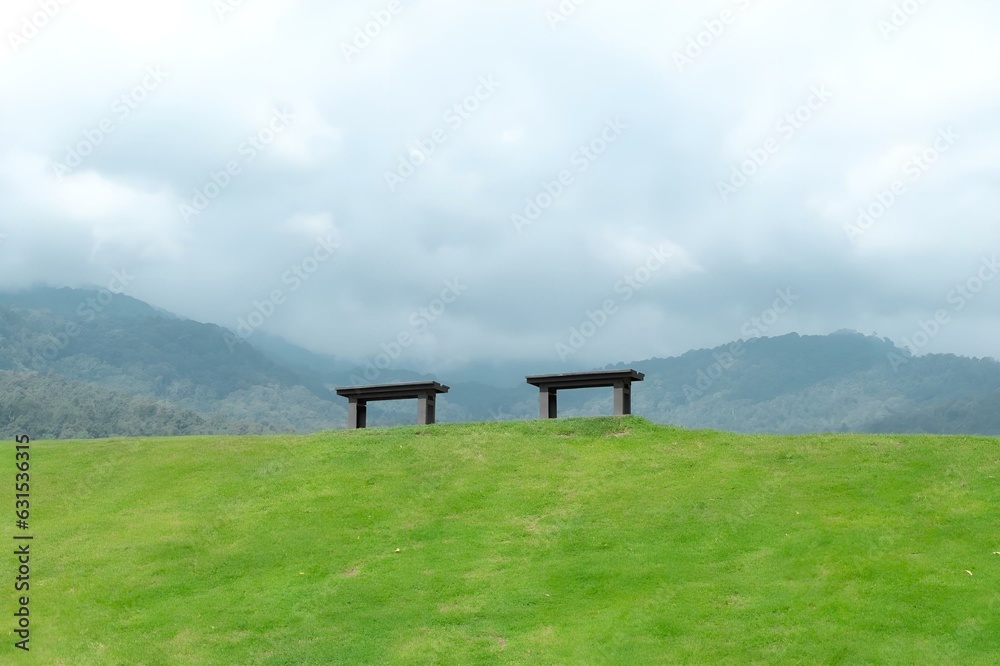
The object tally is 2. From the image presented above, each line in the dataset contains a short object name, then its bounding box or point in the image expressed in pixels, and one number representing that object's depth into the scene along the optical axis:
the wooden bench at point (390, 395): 33.24
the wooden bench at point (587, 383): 31.55
